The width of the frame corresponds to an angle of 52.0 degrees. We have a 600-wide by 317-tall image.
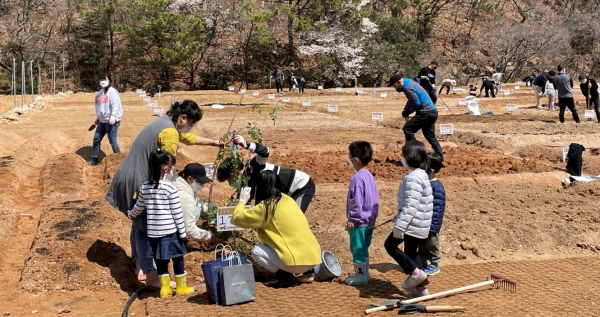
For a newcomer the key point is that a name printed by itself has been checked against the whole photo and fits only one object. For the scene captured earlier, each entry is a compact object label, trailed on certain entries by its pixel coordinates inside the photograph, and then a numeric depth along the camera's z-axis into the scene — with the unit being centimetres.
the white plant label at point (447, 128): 1386
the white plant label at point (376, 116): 1798
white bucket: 589
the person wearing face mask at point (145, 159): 565
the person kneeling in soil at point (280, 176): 616
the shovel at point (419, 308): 486
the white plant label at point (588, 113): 1827
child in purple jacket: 553
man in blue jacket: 1032
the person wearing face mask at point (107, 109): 1152
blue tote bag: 516
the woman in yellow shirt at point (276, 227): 542
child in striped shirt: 526
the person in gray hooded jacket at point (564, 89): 1686
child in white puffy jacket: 509
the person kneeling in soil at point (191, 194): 588
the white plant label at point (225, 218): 566
